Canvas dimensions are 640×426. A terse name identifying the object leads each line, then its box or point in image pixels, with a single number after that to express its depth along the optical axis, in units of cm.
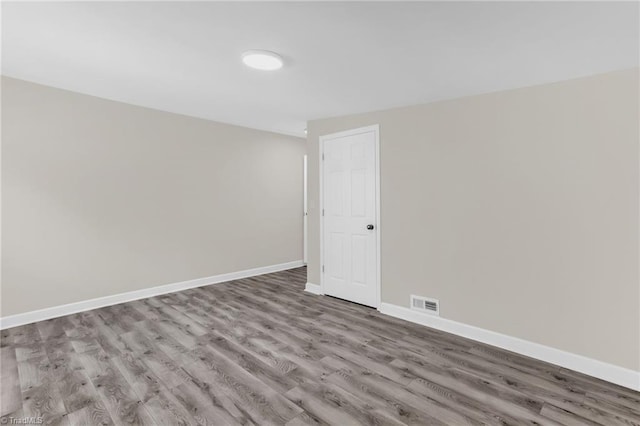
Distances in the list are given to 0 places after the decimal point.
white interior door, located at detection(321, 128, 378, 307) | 377
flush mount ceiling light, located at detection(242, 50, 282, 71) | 229
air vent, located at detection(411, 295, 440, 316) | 323
